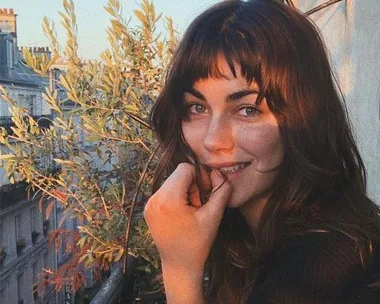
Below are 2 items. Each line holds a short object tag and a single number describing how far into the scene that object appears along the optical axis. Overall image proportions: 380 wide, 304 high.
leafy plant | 3.18
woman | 1.17
